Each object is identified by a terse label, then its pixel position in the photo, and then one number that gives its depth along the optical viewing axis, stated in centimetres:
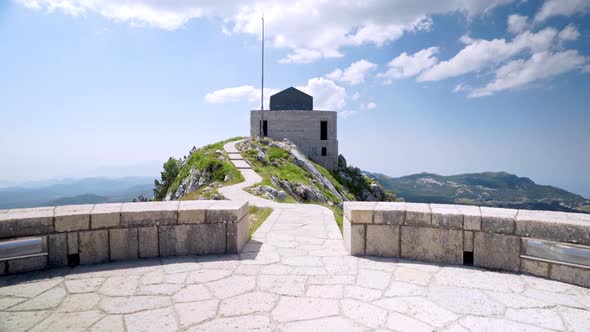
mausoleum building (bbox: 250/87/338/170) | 3909
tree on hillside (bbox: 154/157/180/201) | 3821
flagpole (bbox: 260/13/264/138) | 3240
